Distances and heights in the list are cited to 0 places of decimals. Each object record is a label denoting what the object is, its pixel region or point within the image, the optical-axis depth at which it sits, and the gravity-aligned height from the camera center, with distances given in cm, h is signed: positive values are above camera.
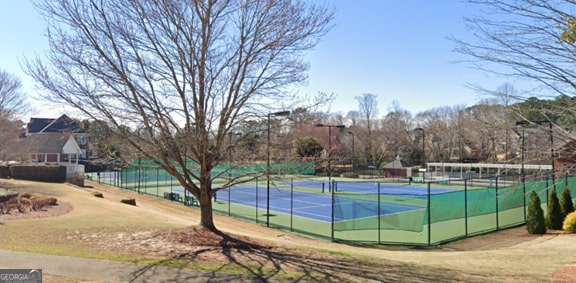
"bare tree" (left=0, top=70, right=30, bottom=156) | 3440 +260
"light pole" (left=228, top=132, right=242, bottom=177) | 1261 +44
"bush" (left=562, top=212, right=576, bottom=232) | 1862 -269
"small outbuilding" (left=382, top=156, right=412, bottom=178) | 5996 -132
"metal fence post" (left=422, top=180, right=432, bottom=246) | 1827 -234
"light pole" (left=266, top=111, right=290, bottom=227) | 1200 +46
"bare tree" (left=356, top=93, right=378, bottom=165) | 8194 +504
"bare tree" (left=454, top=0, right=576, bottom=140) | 614 +176
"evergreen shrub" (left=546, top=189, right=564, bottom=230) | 1961 -252
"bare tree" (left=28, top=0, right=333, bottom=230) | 1124 +219
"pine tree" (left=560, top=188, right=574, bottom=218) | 2025 -199
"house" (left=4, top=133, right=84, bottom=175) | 4488 +84
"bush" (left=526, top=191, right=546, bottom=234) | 1912 -246
